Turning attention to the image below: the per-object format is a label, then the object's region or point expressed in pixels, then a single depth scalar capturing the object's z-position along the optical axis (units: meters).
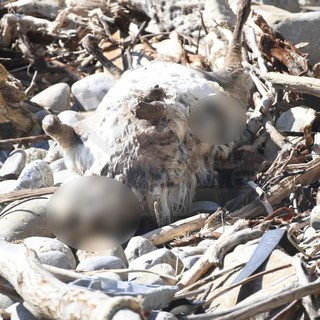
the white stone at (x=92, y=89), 11.31
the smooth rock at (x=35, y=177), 9.05
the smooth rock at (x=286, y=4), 13.16
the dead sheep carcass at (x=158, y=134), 8.23
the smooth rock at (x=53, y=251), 7.02
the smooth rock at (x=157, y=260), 6.86
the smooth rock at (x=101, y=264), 6.73
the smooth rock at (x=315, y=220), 6.97
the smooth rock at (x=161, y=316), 5.21
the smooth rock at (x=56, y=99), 11.66
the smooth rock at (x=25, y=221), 7.96
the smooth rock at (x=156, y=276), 6.32
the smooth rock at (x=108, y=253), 7.37
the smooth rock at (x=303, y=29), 11.02
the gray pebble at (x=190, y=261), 6.91
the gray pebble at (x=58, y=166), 9.69
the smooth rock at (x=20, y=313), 5.79
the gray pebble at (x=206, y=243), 7.39
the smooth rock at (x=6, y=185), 9.18
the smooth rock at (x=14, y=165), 9.86
